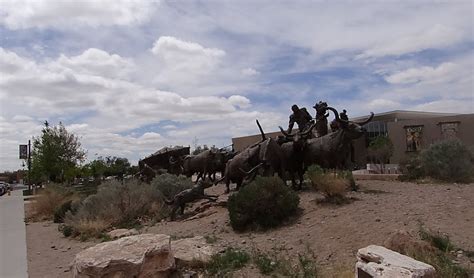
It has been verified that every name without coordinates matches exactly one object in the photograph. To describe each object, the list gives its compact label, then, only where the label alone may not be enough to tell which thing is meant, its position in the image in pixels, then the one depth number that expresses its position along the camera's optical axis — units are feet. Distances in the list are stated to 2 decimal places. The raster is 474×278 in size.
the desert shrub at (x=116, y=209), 51.19
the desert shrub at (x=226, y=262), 28.78
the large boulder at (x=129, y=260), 26.68
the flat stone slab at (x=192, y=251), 30.19
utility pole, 161.93
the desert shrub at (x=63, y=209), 65.67
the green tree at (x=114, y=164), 234.99
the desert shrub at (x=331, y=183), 40.29
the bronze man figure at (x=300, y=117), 55.62
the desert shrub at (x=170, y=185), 59.93
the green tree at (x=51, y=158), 158.81
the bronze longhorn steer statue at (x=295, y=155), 50.21
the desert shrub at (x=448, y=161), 53.57
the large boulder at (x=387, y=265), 19.58
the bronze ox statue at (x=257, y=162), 48.80
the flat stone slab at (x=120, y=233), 43.79
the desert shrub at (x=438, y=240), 26.82
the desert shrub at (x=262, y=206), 37.65
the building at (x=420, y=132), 167.53
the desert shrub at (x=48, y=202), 77.30
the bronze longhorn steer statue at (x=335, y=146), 46.29
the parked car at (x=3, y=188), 152.56
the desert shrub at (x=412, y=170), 56.44
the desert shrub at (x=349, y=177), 43.05
